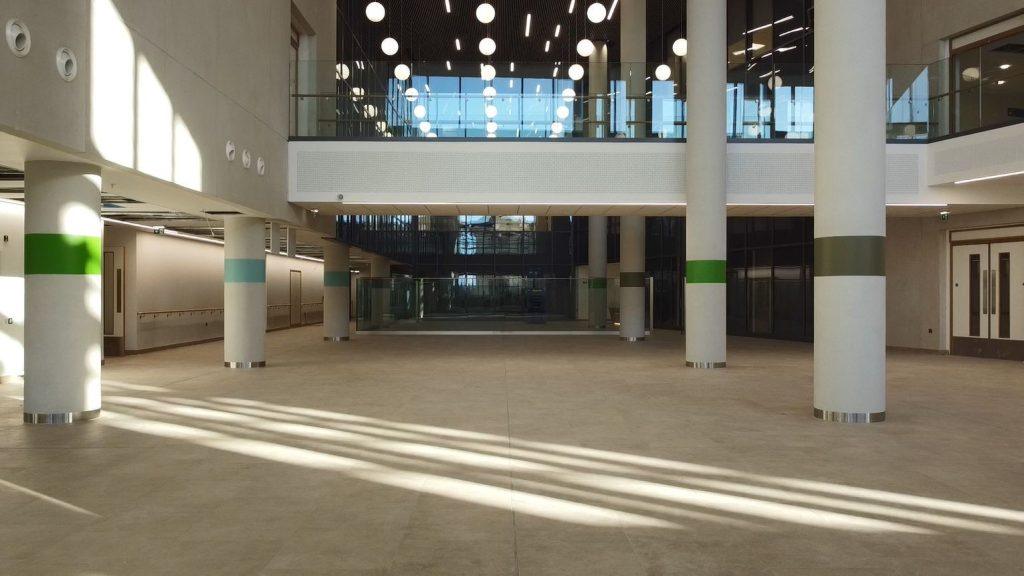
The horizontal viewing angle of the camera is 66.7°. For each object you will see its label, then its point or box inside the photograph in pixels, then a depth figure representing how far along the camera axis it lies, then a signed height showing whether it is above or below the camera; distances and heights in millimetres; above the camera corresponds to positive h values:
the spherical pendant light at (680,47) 21306 +6703
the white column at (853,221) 9812 +858
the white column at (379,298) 30562 -409
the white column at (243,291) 16906 -72
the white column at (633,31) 24969 +8293
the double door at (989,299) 19219 -295
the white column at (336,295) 26484 -250
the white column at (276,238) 18734 +1202
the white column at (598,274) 30672 +569
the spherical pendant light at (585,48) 21766 +6751
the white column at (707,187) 16969 +2234
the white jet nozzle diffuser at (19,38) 7434 +2423
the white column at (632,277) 26312 +363
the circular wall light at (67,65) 8359 +2431
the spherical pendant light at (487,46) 22125 +6894
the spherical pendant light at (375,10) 18547 +6638
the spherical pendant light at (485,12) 19162 +6845
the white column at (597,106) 18422 +4325
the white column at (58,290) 9562 -28
